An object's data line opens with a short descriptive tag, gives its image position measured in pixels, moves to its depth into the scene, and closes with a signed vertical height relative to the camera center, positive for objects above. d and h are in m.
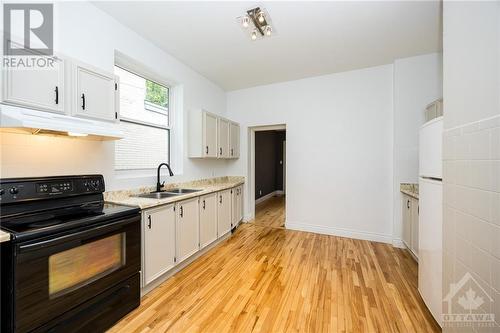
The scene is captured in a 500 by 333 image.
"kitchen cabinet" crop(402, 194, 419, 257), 2.54 -0.75
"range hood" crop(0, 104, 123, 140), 1.25 +0.28
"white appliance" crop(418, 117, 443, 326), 1.54 -0.40
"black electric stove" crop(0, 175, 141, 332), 1.16 -0.61
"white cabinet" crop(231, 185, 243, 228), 3.76 -0.76
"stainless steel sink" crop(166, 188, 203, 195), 2.94 -0.37
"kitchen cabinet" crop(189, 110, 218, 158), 3.35 +0.51
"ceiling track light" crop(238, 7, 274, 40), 2.14 +1.57
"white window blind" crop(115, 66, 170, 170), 2.56 +0.58
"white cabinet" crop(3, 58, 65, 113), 1.36 +0.54
